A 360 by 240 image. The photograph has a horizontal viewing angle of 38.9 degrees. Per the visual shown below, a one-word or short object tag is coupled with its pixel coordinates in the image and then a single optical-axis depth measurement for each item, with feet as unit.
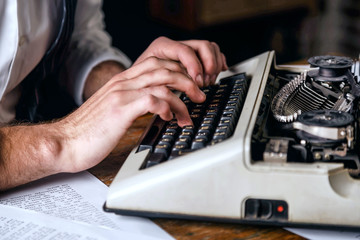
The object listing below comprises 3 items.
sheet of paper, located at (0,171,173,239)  3.04
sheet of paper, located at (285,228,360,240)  2.83
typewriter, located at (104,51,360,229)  2.76
